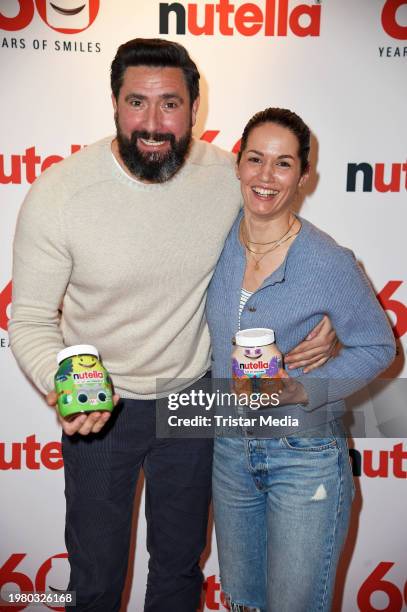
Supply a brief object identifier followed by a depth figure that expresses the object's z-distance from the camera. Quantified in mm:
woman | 1390
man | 1474
